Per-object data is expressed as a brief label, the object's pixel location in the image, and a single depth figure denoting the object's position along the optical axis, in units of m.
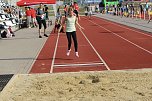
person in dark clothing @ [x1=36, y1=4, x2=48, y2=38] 26.34
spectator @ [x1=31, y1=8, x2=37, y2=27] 38.56
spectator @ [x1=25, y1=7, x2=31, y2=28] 38.20
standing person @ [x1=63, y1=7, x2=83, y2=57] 15.49
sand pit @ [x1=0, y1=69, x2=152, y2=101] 8.60
